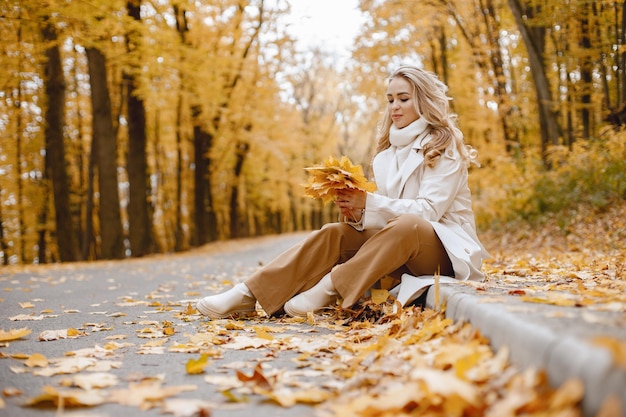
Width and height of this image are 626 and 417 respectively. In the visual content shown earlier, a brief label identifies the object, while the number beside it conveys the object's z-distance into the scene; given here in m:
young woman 3.57
